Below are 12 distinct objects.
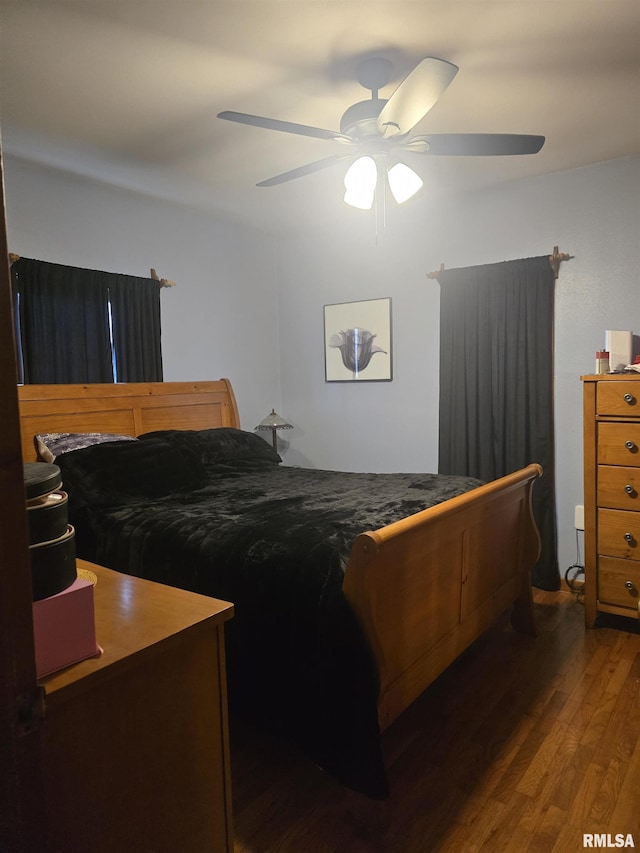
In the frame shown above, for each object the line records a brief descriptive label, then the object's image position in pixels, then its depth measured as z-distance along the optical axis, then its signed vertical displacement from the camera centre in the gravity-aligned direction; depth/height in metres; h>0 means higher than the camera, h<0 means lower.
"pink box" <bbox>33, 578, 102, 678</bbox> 0.83 -0.36
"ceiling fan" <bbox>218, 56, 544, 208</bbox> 1.97 +0.95
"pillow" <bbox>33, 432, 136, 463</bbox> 2.93 -0.28
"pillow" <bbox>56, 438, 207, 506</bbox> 2.70 -0.42
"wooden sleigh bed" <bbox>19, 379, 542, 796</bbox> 1.75 -0.70
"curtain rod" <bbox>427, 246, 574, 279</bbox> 3.47 +0.73
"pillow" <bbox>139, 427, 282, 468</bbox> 3.48 -0.40
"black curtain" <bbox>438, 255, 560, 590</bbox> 3.57 +0.01
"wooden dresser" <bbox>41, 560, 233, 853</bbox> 0.85 -0.58
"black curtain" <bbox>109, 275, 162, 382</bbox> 3.59 +0.40
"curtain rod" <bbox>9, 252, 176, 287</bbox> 3.84 +0.75
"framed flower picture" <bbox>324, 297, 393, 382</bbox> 4.31 +0.32
